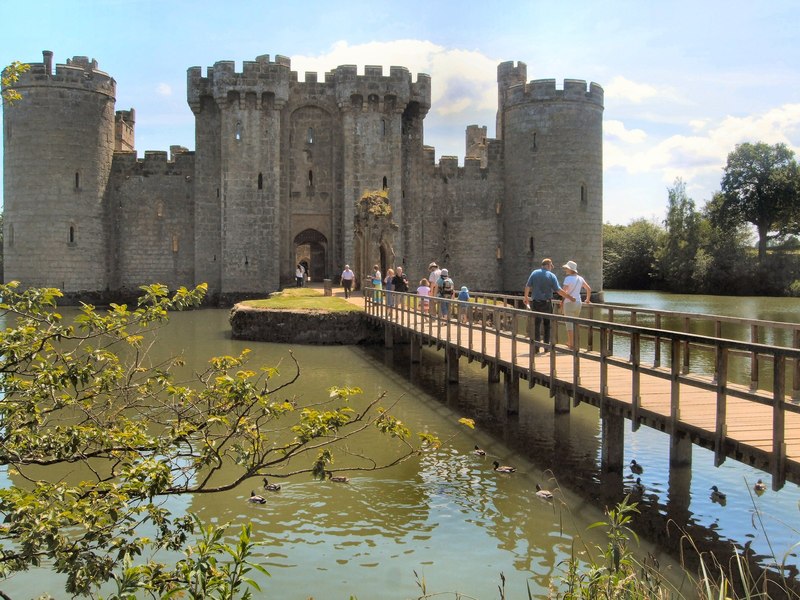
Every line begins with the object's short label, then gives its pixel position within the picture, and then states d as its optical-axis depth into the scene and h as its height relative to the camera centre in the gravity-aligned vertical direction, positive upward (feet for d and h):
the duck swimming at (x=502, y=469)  34.40 -8.32
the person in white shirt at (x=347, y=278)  103.14 -1.34
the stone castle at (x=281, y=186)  115.75 +11.97
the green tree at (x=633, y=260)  210.79 +2.37
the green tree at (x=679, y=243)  187.21 +6.08
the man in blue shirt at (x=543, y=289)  46.16 -1.14
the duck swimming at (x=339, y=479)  32.38 -8.34
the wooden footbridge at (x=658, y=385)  23.45 -4.77
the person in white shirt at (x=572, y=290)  44.27 -1.13
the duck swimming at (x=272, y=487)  31.85 -8.47
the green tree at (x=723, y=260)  174.50 +2.14
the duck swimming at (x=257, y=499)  30.63 -8.59
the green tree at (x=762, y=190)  172.45 +16.94
